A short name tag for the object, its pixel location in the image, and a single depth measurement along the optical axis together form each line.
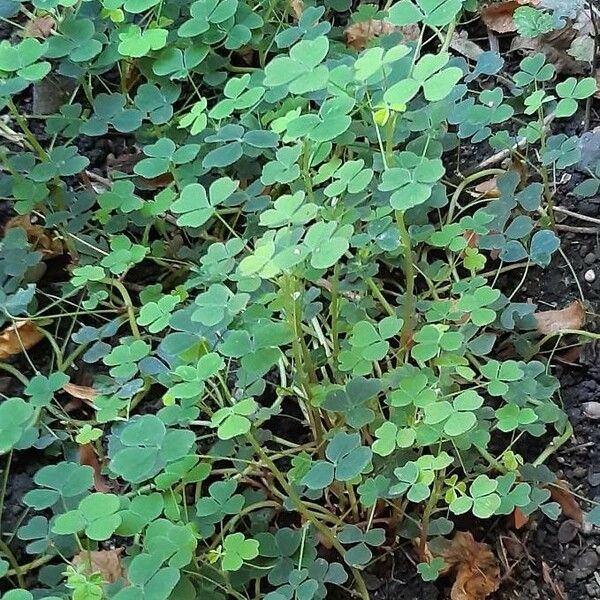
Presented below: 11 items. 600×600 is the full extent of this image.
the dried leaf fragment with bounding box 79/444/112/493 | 0.79
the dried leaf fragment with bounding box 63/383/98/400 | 0.81
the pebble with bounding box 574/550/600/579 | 0.76
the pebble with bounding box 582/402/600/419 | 0.80
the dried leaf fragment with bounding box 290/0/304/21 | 0.93
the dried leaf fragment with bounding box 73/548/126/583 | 0.74
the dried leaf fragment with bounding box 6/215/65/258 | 0.87
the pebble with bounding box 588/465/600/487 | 0.78
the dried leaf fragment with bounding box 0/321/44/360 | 0.83
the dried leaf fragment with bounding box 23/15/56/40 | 0.93
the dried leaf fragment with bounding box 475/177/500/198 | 0.87
